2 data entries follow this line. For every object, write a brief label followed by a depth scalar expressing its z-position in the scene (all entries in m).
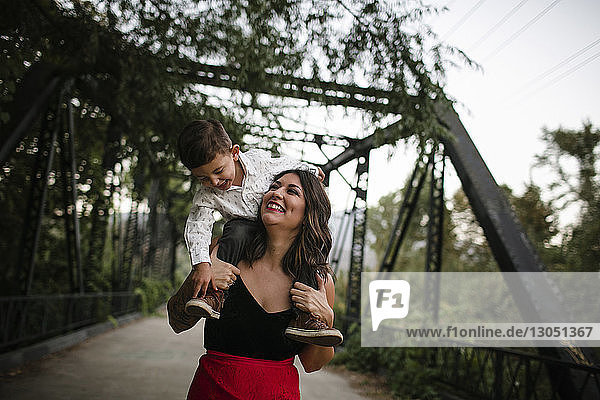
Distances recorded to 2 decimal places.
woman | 2.06
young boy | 1.96
